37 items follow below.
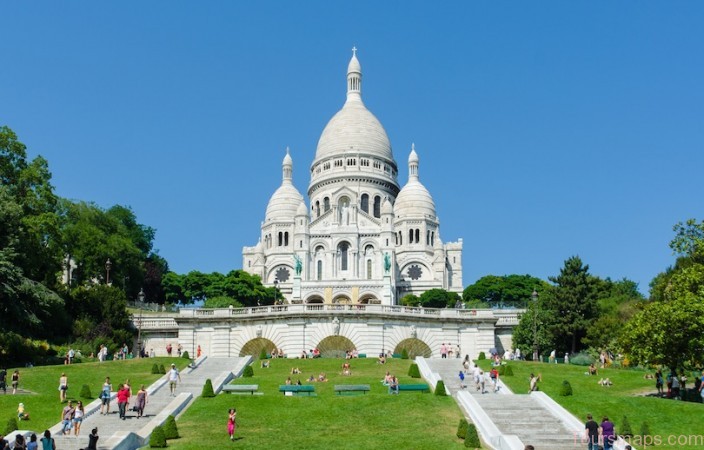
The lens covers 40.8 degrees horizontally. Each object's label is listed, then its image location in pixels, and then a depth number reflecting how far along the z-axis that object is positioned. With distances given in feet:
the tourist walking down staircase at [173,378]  120.78
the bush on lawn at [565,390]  118.52
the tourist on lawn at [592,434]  86.53
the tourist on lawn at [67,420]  93.04
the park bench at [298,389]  118.42
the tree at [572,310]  193.67
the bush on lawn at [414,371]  140.97
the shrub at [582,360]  171.89
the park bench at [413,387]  120.78
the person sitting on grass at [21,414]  102.58
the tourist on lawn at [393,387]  118.62
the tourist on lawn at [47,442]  79.19
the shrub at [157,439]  90.22
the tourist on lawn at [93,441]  78.79
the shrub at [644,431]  93.09
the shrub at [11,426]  92.26
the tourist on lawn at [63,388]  111.75
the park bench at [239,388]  121.90
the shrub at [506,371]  138.72
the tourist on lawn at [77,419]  93.71
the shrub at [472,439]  89.86
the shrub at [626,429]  94.48
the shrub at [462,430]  94.32
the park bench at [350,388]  119.44
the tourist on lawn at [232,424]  92.94
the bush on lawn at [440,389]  118.83
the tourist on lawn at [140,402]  103.76
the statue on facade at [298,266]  342.31
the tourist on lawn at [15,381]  119.55
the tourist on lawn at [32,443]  77.87
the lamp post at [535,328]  175.32
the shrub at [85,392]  116.57
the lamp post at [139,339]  190.62
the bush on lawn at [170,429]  94.17
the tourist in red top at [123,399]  102.78
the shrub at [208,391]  119.34
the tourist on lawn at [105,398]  104.94
